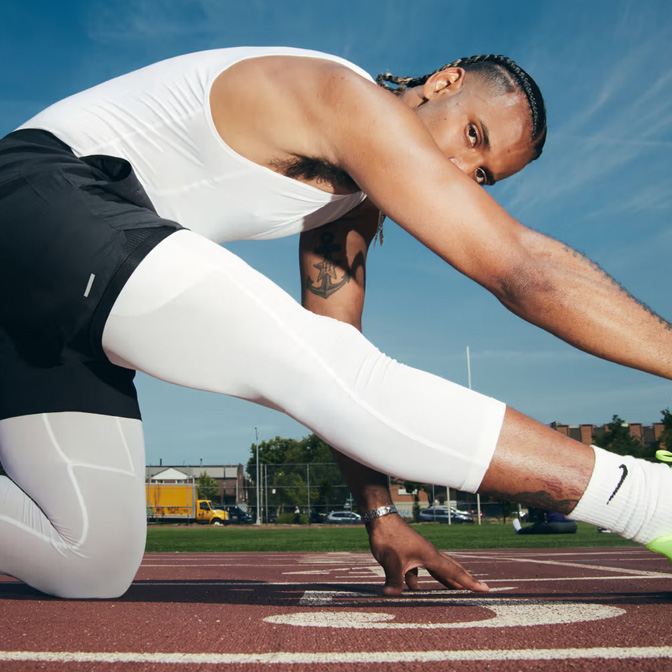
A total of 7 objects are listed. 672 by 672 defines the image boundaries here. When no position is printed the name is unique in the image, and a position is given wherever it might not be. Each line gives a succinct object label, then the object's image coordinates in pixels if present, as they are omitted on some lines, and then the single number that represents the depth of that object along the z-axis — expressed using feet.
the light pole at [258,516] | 142.31
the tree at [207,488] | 205.60
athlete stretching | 4.98
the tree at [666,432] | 101.19
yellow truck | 137.49
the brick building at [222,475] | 221.46
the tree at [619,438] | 130.00
